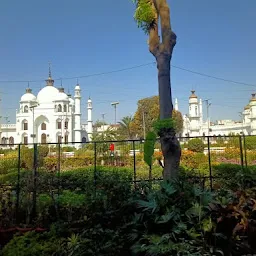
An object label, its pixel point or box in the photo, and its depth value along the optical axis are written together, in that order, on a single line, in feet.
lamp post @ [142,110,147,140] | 159.28
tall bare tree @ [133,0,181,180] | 24.71
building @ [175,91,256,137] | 180.55
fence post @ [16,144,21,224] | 18.40
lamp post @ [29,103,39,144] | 198.61
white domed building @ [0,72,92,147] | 202.18
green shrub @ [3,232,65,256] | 11.66
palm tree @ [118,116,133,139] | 180.53
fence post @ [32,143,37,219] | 18.55
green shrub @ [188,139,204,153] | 81.11
